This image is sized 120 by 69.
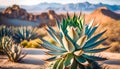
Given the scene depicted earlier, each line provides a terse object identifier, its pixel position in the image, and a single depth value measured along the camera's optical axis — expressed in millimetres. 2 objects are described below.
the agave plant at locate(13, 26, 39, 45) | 8387
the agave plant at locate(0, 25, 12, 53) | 8047
